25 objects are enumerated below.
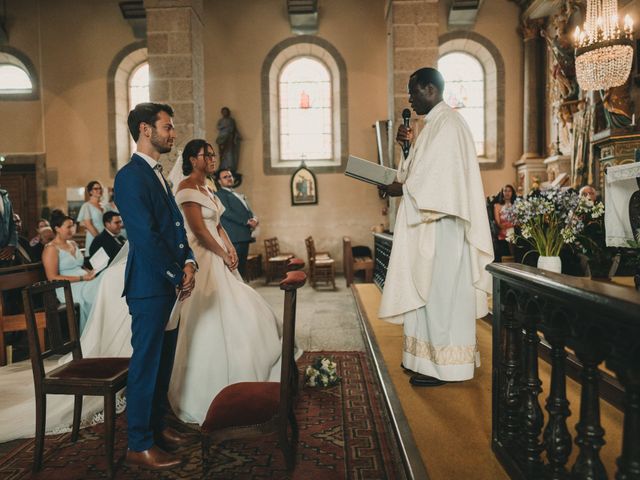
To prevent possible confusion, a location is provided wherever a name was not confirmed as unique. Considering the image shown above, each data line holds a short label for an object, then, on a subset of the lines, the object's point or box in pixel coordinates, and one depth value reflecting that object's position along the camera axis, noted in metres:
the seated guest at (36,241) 5.98
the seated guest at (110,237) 4.67
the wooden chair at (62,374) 2.20
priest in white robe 2.69
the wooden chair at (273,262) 9.08
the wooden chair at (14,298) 4.11
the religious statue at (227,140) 10.26
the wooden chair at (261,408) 1.90
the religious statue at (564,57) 8.34
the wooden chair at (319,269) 8.40
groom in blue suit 2.14
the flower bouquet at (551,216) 3.64
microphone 3.07
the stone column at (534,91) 9.96
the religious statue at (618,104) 6.76
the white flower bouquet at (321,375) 3.36
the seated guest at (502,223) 7.45
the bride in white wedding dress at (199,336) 2.89
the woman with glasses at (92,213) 6.27
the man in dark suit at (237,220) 5.33
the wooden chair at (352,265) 8.28
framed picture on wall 10.64
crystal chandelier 6.17
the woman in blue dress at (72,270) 4.55
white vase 3.98
